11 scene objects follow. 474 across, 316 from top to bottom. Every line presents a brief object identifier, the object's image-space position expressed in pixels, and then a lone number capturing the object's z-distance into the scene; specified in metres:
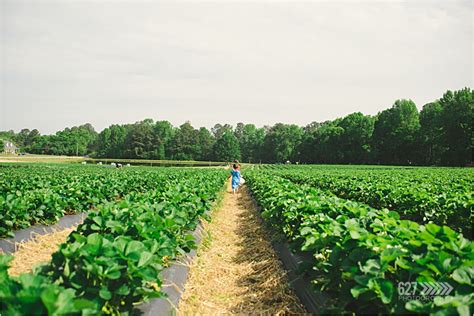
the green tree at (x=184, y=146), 100.56
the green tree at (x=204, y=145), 102.56
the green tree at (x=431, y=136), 62.95
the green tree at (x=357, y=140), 76.69
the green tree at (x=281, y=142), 100.95
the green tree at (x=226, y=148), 99.81
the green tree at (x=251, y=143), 109.00
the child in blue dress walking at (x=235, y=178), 18.58
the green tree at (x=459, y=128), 57.38
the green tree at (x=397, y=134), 68.94
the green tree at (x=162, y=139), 100.19
